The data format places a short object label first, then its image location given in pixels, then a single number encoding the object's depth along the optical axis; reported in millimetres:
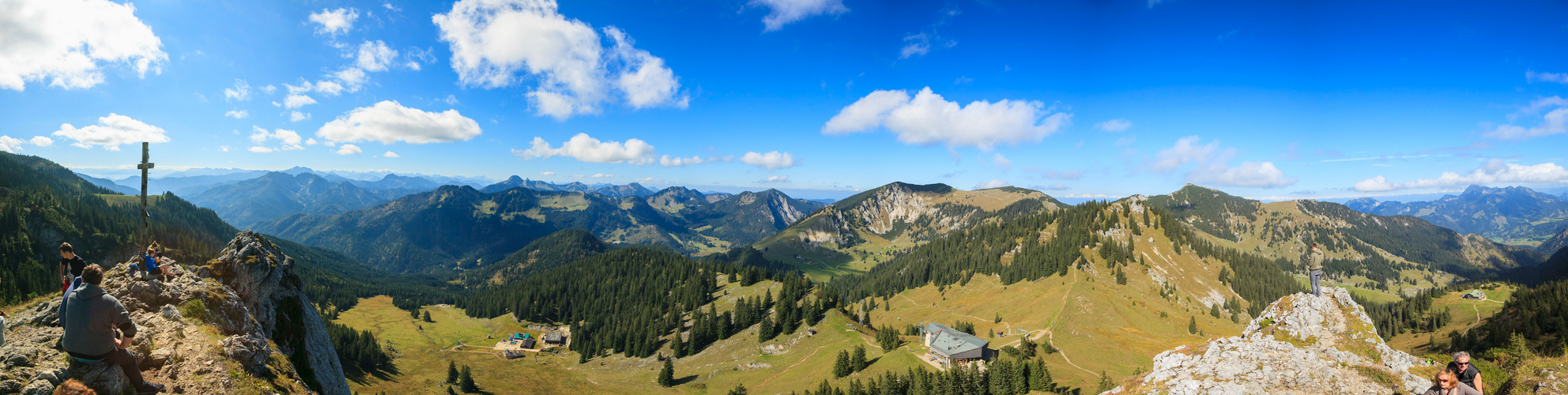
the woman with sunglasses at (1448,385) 14656
